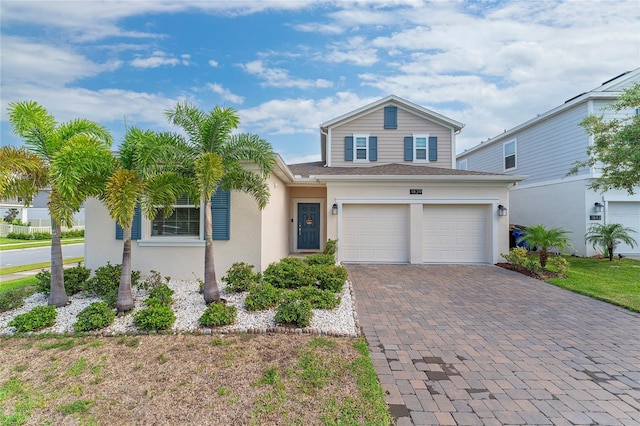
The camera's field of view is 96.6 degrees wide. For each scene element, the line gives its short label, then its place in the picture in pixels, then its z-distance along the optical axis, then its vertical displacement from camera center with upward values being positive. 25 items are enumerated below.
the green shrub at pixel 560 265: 8.38 -1.39
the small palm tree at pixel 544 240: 8.73 -0.68
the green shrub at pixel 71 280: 5.82 -1.30
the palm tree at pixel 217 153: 5.04 +1.31
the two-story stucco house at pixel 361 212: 7.15 +0.22
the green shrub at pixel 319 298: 5.25 -1.49
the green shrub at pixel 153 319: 4.36 -1.54
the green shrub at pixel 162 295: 5.08 -1.41
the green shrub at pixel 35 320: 4.42 -1.58
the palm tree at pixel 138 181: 4.64 +0.66
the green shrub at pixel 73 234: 22.59 -1.16
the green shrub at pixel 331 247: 9.76 -0.98
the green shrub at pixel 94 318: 4.38 -1.54
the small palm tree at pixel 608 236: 10.53 -0.67
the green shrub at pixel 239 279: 6.08 -1.30
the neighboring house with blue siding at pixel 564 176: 11.47 +1.89
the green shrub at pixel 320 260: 8.15 -1.19
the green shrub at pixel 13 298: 5.39 -1.60
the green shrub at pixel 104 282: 5.82 -1.30
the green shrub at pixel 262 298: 5.07 -1.44
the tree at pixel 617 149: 8.02 +2.15
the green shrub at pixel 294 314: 4.46 -1.50
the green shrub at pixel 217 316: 4.46 -1.54
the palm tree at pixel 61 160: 4.55 +0.99
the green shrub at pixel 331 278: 6.37 -1.36
